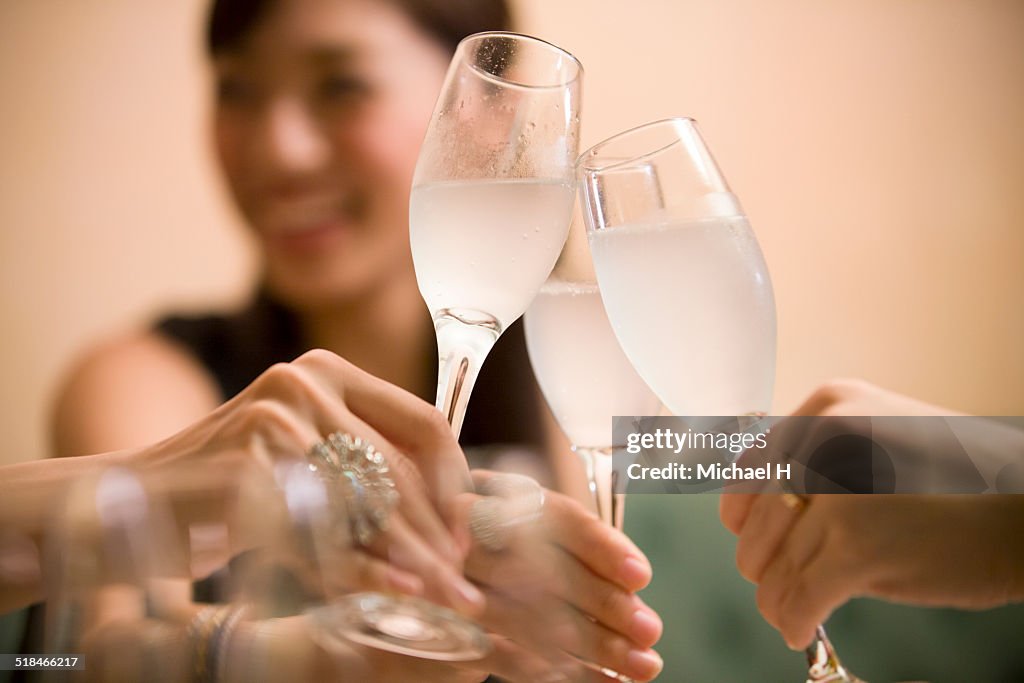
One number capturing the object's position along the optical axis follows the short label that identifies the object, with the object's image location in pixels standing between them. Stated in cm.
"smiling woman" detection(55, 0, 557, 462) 131
